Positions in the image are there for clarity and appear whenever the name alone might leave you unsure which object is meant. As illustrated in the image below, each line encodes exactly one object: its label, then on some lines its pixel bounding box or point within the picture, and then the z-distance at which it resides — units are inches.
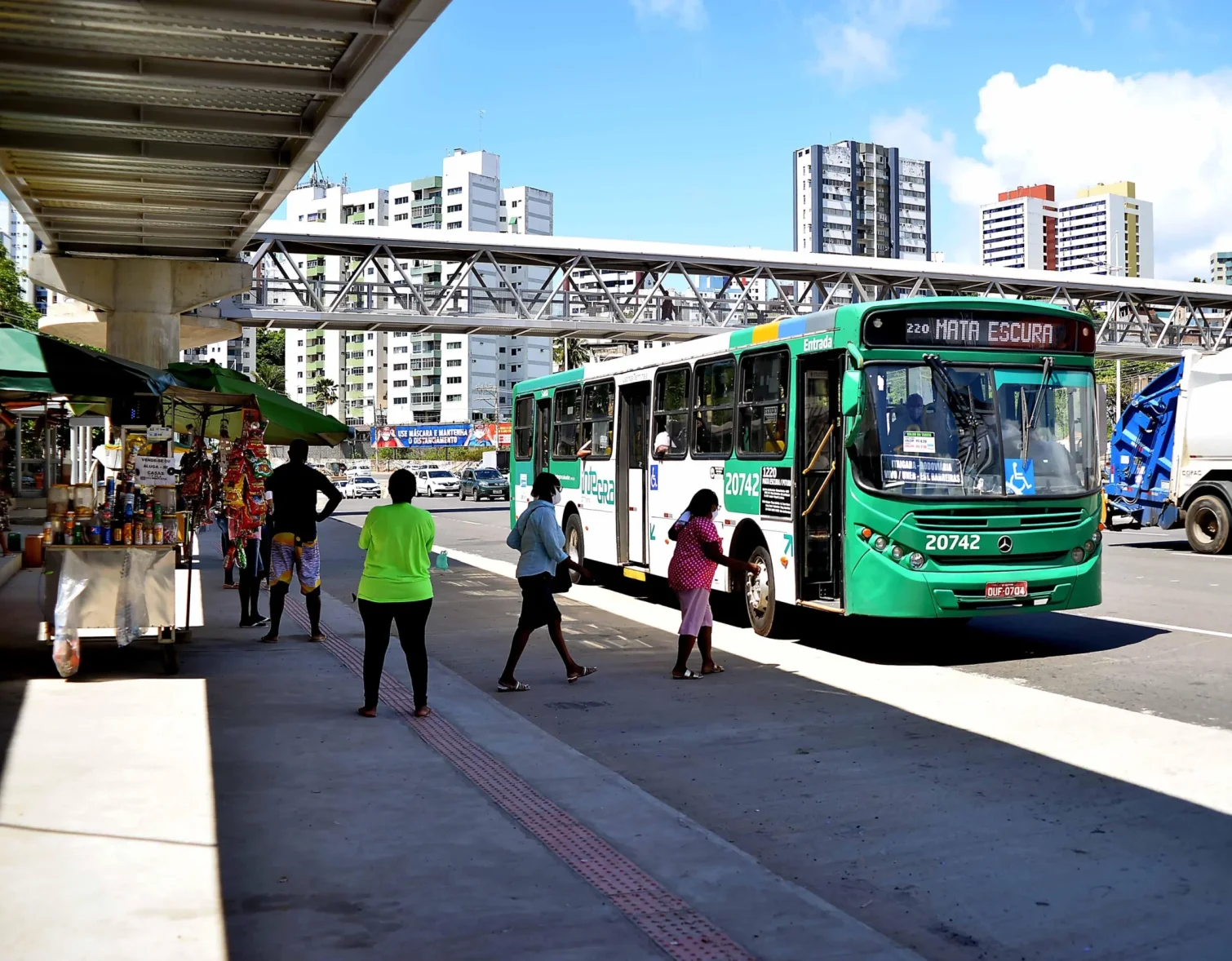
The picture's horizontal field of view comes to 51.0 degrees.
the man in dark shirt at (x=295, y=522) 501.4
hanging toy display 545.0
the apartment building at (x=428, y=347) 5605.3
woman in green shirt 356.5
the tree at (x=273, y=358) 6200.8
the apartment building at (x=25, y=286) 1885.8
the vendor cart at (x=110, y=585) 406.0
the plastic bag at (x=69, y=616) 403.5
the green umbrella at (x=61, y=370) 397.4
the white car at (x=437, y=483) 2721.5
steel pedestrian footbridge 1619.1
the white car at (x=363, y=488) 2714.1
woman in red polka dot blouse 433.7
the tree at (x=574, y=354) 4004.4
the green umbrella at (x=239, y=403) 505.0
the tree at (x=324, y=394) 5615.2
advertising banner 3338.1
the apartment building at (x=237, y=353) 7421.3
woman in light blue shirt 407.5
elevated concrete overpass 423.8
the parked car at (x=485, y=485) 2413.9
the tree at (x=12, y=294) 2156.7
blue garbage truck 922.7
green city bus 449.4
